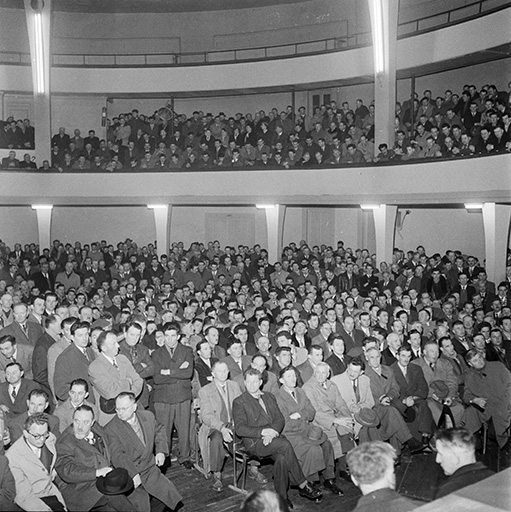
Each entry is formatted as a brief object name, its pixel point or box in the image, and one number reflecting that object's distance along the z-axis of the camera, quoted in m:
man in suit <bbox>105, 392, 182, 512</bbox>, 6.36
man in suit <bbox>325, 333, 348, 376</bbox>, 8.98
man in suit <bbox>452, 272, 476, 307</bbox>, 14.05
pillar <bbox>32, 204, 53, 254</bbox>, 20.09
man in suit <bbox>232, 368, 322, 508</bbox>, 7.04
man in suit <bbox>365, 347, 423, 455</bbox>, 8.16
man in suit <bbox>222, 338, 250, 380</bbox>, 8.72
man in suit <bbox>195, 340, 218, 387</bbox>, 8.71
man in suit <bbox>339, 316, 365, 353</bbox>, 10.63
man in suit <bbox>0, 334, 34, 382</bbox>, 7.91
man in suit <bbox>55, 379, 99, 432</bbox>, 6.75
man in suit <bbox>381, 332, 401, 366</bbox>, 9.32
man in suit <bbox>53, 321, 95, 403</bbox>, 7.88
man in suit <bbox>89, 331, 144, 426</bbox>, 7.59
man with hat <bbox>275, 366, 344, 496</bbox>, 7.31
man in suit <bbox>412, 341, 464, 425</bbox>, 8.59
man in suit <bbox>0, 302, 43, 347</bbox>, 9.46
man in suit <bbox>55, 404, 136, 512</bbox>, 5.99
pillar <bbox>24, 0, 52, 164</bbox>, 19.88
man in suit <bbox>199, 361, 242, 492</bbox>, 7.57
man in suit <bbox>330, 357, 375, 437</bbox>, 8.11
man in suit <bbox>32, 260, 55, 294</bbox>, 16.70
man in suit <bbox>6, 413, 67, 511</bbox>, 5.71
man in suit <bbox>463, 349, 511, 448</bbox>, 8.50
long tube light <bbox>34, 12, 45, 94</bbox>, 19.94
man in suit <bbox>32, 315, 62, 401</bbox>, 8.57
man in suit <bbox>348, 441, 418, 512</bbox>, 3.89
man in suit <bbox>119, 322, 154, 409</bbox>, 8.41
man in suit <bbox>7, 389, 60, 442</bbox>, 6.32
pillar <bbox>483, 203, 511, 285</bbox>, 14.97
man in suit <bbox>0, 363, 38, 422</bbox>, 7.30
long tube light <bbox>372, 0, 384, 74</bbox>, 17.44
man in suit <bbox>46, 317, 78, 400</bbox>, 8.41
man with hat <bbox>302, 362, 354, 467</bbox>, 7.84
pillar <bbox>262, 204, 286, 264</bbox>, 19.27
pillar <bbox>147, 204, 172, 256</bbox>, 19.91
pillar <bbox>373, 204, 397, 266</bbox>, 17.27
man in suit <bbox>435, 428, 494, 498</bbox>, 4.12
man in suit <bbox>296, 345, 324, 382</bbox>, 8.32
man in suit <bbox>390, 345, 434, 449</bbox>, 8.49
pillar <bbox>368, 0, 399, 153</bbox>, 17.56
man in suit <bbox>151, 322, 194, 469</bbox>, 8.49
